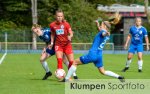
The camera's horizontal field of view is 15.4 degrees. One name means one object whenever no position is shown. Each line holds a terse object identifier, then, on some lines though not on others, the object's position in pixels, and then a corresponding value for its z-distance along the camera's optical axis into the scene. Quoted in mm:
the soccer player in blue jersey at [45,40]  16109
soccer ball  14820
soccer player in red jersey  15539
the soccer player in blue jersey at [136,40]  20797
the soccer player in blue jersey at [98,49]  13656
